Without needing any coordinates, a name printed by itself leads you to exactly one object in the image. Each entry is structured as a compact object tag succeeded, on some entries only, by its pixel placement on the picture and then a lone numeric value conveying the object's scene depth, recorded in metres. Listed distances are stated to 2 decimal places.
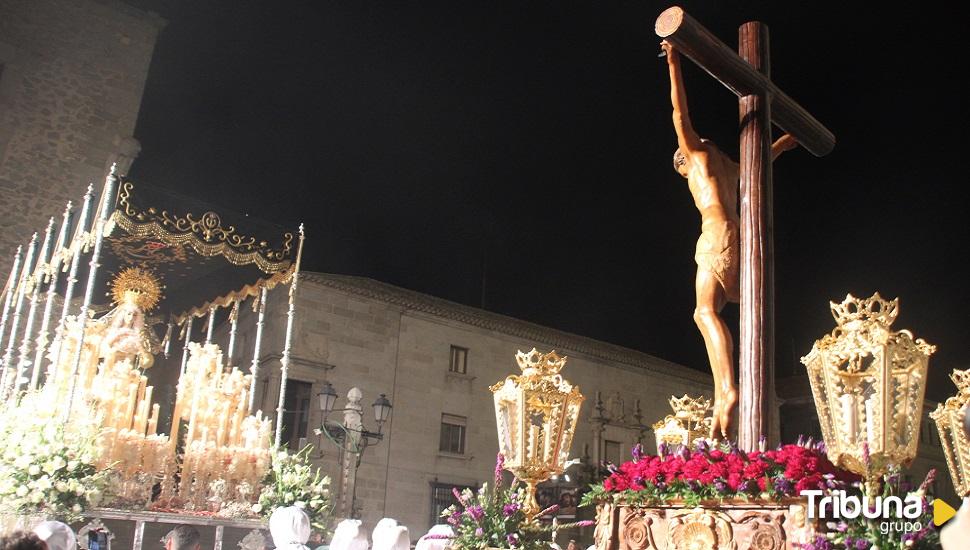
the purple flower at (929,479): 3.63
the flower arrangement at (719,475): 3.80
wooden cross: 4.74
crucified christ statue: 5.12
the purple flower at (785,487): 3.76
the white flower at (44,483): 6.77
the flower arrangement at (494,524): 5.66
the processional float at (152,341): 7.99
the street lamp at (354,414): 12.41
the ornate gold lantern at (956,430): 7.52
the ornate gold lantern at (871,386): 5.39
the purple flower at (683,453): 4.31
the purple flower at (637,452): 4.65
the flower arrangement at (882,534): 3.47
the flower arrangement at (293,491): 8.55
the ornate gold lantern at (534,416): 6.40
